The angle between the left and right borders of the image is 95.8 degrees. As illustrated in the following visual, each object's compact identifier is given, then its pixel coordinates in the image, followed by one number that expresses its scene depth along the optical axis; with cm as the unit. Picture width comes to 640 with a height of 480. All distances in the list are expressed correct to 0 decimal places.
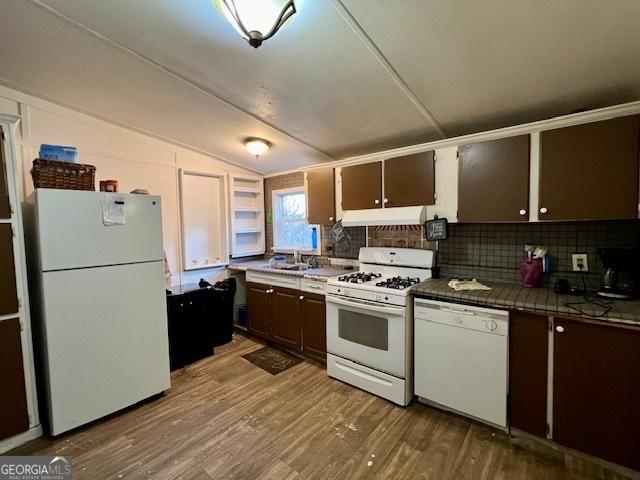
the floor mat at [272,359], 292
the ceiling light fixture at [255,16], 117
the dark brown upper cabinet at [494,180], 203
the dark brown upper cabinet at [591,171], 169
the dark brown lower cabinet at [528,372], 178
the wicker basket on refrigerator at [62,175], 191
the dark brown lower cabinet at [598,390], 154
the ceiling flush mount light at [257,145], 304
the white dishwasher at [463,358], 190
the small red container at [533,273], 215
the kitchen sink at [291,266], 339
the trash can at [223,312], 330
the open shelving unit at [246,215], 398
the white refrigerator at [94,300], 192
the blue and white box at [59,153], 203
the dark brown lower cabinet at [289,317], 291
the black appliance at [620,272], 177
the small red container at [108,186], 219
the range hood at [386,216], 246
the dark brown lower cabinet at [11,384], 181
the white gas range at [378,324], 225
